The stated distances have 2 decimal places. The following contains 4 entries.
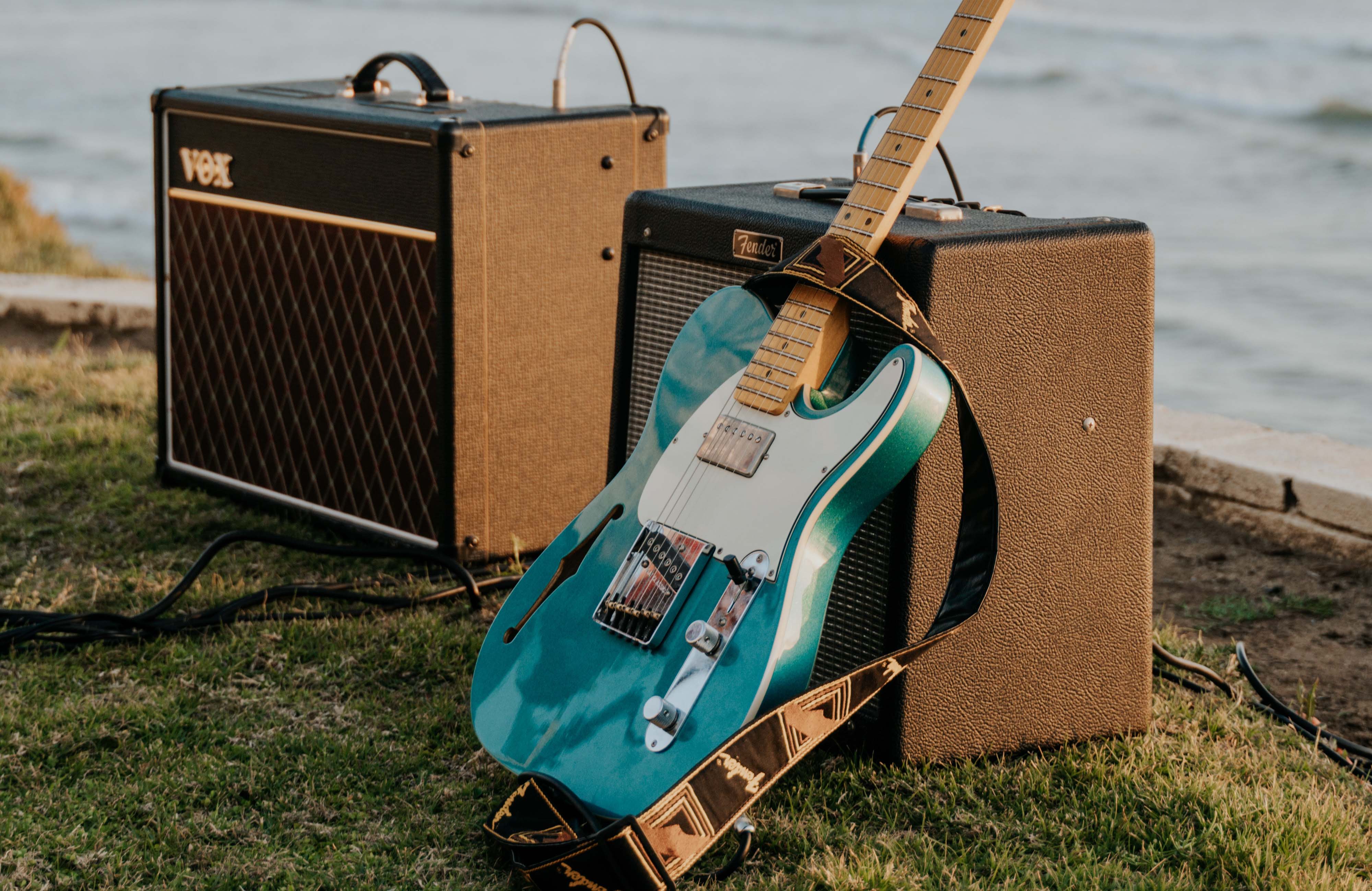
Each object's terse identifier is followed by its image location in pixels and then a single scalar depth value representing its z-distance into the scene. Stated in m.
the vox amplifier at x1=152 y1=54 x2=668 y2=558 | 2.75
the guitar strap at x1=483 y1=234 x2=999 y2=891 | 2.15
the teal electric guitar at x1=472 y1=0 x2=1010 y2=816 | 2.20
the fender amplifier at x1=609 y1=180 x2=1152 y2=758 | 2.31
